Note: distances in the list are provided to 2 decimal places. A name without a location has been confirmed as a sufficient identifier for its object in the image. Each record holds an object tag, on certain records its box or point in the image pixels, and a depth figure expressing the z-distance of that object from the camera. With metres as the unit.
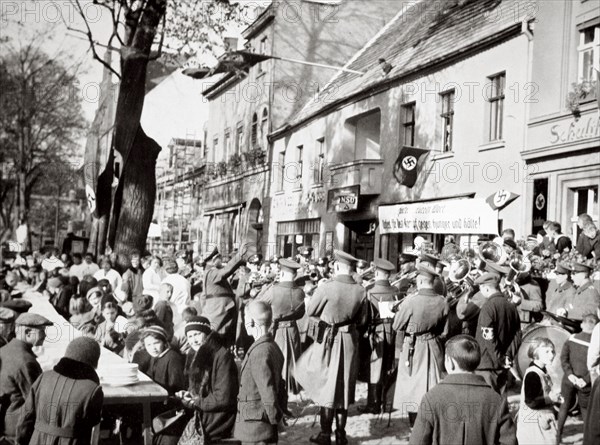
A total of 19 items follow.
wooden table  5.95
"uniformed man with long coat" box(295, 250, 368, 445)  8.13
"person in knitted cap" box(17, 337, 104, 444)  5.05
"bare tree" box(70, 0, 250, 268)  13.43
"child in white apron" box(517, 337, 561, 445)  5.85
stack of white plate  6.27
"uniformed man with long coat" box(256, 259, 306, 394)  9.68
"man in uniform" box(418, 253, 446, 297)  8.50
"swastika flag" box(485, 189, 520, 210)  14.91
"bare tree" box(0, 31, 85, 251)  30.97
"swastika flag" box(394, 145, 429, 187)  19.92
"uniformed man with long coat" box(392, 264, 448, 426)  8.02
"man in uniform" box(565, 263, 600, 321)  8.71
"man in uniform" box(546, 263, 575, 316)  9.26
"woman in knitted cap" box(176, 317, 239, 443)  6.07
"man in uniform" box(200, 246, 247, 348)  10.96
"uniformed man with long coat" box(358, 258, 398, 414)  9.42
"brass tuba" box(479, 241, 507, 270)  10.03
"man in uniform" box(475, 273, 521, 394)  7.98
